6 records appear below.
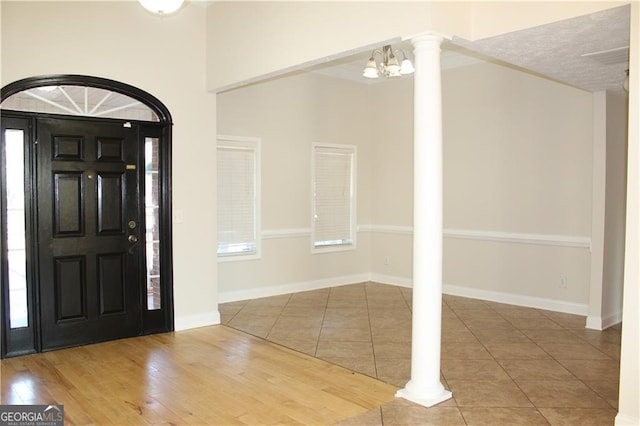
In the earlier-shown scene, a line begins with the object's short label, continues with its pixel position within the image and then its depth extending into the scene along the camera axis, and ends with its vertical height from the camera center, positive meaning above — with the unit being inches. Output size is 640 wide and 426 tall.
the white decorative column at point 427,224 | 136.7 -8.1
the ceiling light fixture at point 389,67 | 204.2 +49.0
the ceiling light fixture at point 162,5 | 128.6 +45.6
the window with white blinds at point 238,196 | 257.1 -1.3
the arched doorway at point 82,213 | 172.9 -6.8
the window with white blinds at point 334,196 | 297.4 -1.6
